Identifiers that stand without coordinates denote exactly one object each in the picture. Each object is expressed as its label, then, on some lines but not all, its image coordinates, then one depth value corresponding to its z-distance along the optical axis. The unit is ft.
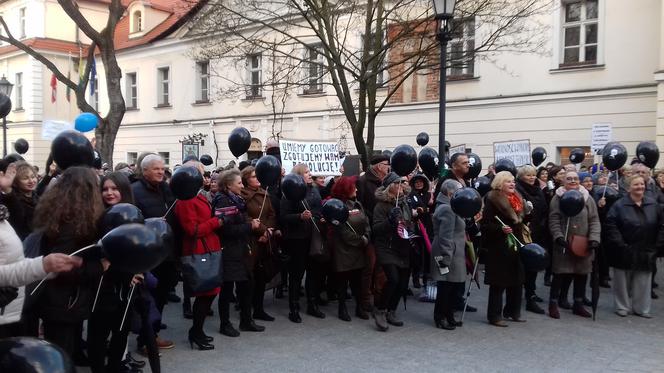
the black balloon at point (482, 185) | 29.27
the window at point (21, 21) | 114.52
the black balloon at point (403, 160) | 24.11
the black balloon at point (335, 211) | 21.26
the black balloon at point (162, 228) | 13.19
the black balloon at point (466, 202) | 20.12
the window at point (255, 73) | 77.56
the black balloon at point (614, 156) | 28.67
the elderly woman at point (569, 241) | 23.80
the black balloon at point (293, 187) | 21.57
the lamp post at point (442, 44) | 26.91
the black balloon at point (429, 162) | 29.45
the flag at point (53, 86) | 99.06
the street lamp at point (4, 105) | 20.90
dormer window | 99.09
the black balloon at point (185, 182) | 17.06
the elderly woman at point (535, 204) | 26.35
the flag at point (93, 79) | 70.16
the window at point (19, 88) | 115.27
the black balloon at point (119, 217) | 12.10
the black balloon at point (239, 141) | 28.40
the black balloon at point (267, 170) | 21.79
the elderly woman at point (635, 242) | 23.97
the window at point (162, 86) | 93.50
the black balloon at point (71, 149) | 15.76
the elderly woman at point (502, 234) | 21.98
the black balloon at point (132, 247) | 10.16
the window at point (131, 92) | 98.78
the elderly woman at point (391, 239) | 21.56
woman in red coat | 18.10
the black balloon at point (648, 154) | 31.94
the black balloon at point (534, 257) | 20.52
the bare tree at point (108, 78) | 48.16
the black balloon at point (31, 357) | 5.70
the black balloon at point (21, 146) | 45.85
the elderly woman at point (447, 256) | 21.77
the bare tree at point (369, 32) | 41.81
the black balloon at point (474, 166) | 30.81
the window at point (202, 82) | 87.97
